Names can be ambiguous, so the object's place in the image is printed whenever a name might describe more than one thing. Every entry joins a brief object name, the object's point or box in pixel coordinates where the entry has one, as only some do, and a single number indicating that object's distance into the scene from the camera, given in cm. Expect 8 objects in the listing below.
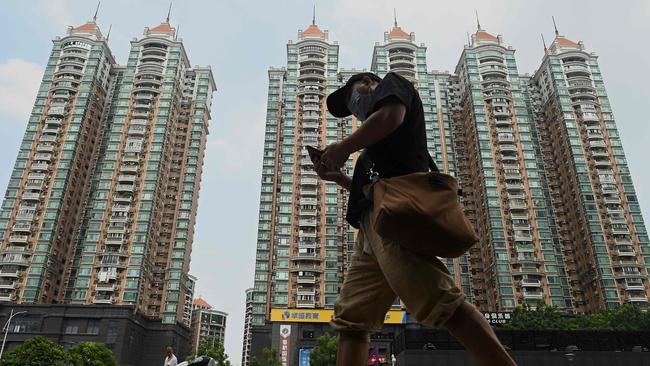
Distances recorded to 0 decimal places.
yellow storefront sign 5244
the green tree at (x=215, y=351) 4431
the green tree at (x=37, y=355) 3098
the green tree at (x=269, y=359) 4397
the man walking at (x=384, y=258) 221
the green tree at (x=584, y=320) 4253
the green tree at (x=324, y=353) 3928
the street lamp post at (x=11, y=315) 4749
